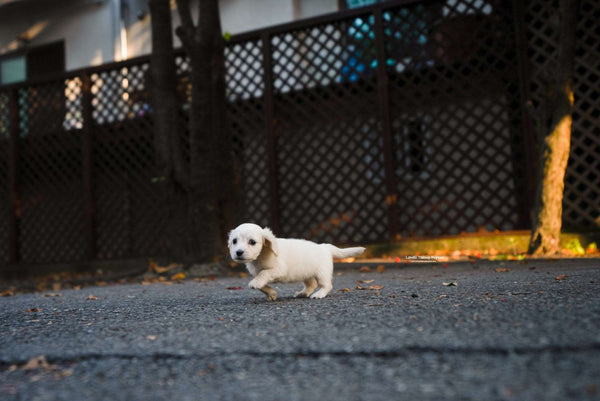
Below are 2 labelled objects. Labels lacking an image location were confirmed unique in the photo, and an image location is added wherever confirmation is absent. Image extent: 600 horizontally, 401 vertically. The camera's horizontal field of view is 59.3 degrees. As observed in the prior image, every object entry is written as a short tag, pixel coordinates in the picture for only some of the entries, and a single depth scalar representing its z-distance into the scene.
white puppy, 2.66
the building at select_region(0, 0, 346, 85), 10.24
